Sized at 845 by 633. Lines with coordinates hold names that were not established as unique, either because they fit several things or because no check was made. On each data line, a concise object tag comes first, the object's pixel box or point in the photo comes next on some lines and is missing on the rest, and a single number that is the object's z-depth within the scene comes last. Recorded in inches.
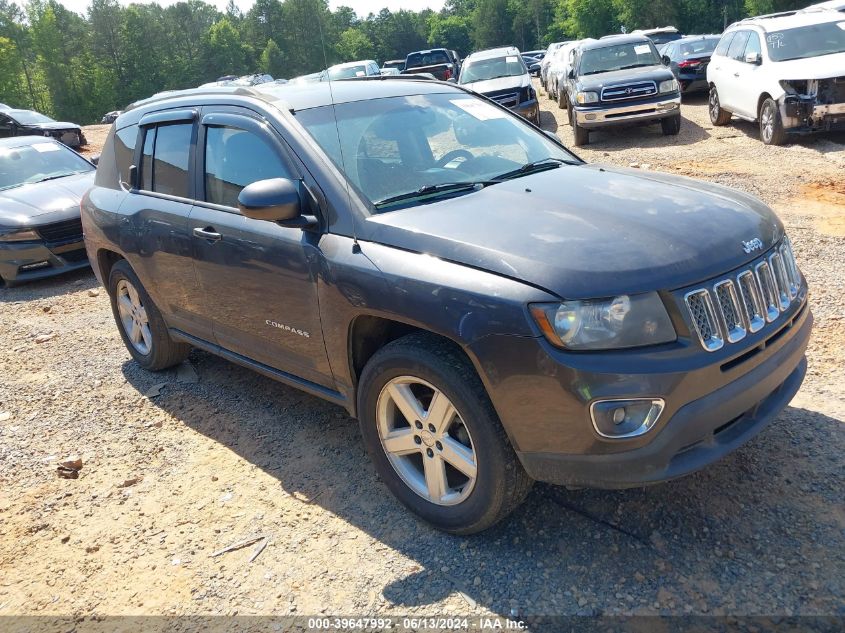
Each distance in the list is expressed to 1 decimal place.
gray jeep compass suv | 100.6
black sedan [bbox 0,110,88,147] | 831.7
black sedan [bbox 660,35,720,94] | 678.5
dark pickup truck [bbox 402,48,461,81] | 1027.9
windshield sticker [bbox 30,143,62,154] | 394.9
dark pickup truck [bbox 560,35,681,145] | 493.0
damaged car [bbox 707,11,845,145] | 392.8
